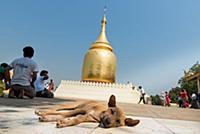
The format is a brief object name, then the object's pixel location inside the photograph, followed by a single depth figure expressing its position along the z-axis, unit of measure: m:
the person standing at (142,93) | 11.96
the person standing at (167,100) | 11.35
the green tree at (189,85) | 24.25
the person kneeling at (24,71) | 4.42
